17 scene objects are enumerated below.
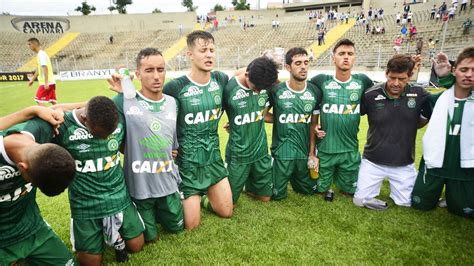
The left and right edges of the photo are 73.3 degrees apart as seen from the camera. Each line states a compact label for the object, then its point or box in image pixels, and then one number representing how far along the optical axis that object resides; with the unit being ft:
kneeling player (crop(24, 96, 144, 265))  9.65
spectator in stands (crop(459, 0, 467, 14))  89.25
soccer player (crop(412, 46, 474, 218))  12.86
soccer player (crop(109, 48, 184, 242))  11.33
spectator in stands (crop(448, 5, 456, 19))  89.92
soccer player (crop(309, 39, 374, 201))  15.37
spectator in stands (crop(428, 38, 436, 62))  68.13
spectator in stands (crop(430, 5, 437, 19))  99.87
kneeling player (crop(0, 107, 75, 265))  6.84
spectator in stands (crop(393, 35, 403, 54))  76.27
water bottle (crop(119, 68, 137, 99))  10.83
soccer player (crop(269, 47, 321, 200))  15.23
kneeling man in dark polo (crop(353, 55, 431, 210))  14.42
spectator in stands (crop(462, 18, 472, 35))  76.95
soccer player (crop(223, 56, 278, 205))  13.48
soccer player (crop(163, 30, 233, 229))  12.97
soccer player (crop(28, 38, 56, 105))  30.50
